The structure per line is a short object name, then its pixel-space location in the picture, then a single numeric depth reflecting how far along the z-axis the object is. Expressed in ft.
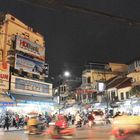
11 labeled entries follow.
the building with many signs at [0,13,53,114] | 131.75
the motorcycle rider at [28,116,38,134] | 90.12
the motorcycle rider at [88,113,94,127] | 133.48
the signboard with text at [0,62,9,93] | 127.85
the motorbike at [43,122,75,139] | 75.41
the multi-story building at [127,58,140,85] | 195.11
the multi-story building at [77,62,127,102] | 244.42
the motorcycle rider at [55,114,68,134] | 76.23
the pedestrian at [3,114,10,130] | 123.54
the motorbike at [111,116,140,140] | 48.21
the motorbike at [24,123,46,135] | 89.85
